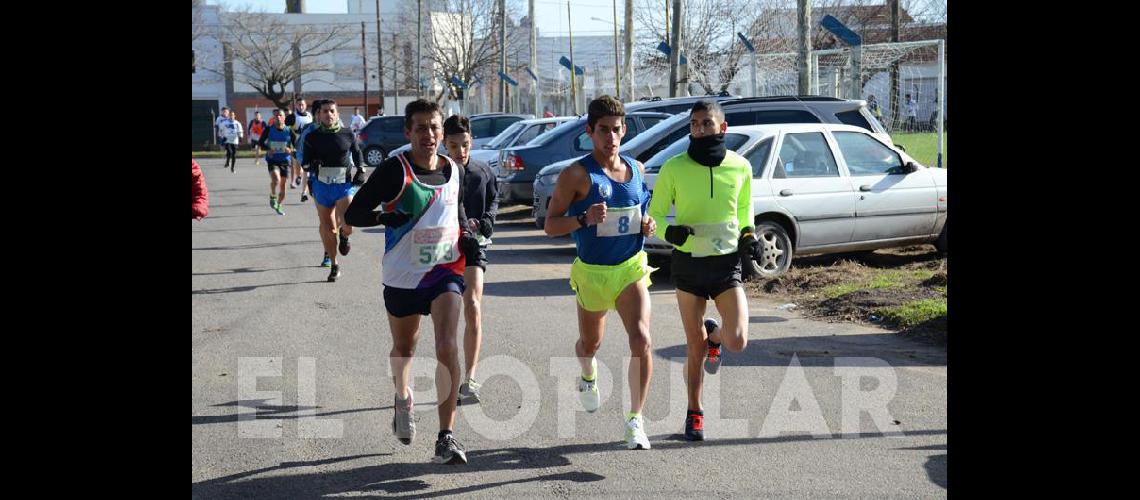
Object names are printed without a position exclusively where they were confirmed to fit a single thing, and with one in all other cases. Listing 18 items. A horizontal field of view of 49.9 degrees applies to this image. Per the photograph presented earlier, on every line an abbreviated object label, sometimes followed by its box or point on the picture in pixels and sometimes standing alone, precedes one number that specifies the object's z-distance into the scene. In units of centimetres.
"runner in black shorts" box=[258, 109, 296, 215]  2155
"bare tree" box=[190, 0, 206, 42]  7070
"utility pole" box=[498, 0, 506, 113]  5147
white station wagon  1200
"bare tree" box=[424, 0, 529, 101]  6046
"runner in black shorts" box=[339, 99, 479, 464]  625
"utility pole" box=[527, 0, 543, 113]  5074
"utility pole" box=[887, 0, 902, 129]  2468
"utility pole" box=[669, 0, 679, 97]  2839
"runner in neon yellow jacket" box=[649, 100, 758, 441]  656
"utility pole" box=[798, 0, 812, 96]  2045
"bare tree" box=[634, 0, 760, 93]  4328
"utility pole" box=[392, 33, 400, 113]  7347
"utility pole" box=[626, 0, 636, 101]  3375
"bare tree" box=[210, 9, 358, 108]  7094
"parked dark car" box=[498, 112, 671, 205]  1894
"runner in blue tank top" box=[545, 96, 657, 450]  648
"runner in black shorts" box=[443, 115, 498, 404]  759
